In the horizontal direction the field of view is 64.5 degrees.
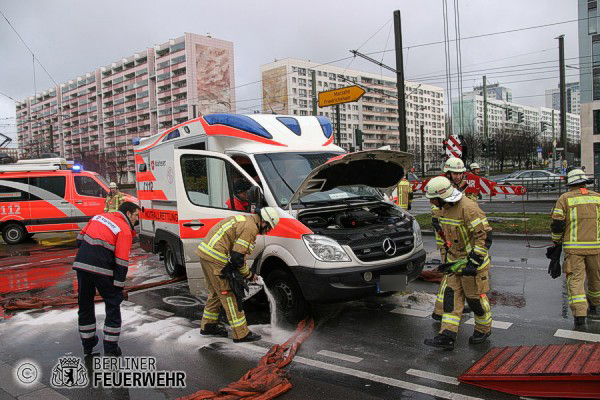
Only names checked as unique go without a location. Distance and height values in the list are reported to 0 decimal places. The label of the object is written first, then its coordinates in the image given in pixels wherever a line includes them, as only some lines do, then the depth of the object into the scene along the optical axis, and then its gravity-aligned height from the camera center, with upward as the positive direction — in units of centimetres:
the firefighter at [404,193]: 1188 -48
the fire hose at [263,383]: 386 -174
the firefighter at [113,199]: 1317 -41
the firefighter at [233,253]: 505 -78
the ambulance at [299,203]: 535 -33
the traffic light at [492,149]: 2712 +126
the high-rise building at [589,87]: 3844 +679
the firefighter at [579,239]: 527 -81
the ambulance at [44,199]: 1491 -41
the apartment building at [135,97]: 9944 +2002
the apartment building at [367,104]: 11206 +1910
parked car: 2508 -55
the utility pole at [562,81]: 2612 +478
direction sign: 2111 +383
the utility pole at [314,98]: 2492 +423
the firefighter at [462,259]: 476 -89
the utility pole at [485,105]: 3330 +466
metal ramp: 359 -163
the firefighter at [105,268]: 472 -83
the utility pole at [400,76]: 1530 +325
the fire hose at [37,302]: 700 -173
